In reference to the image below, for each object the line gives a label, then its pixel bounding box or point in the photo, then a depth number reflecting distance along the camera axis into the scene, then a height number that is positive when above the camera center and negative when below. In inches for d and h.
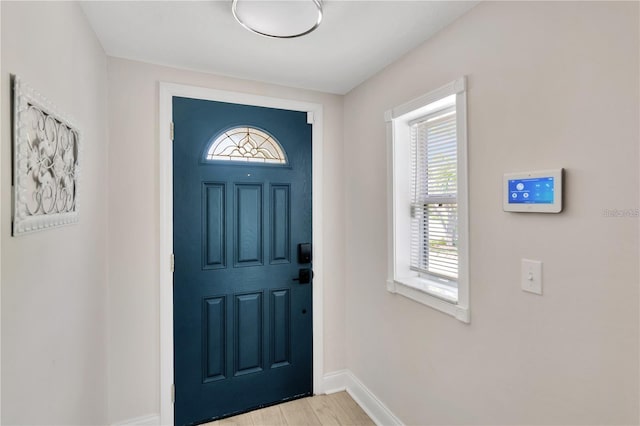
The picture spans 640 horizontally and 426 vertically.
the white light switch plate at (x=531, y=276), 45.9 -9.4
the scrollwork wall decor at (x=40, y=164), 32.5 +6.5
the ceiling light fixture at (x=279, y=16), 51.9 +35.1
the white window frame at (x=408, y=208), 57.6 +1.6
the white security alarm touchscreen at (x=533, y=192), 43.2 +3.3
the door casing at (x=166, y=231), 77.3 -3.9
